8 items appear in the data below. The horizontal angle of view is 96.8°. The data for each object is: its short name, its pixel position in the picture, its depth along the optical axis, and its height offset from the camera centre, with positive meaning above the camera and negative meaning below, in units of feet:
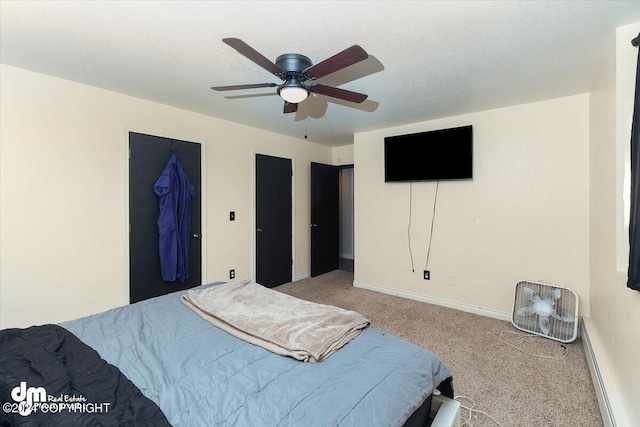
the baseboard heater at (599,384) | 5.13 -3.60
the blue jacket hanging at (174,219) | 9.93 -0.21
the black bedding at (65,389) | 2.99 -2.12
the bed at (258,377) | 3.23 -2.21
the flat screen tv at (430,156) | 10.97 +2.39
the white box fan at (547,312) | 8.59 -3.10
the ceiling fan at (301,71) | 4.78 +2.64
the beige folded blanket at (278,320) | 4.46 -1.97
